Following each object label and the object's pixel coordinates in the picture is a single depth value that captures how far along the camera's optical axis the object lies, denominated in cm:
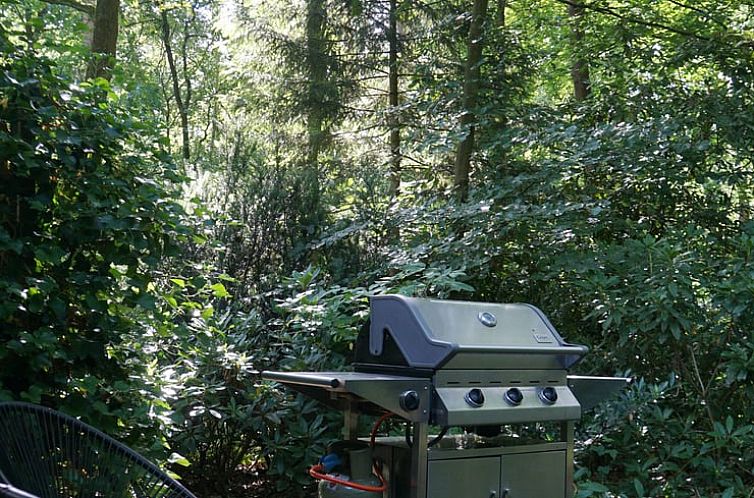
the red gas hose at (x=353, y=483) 262
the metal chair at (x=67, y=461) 180
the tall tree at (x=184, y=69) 1146
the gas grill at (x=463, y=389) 243
